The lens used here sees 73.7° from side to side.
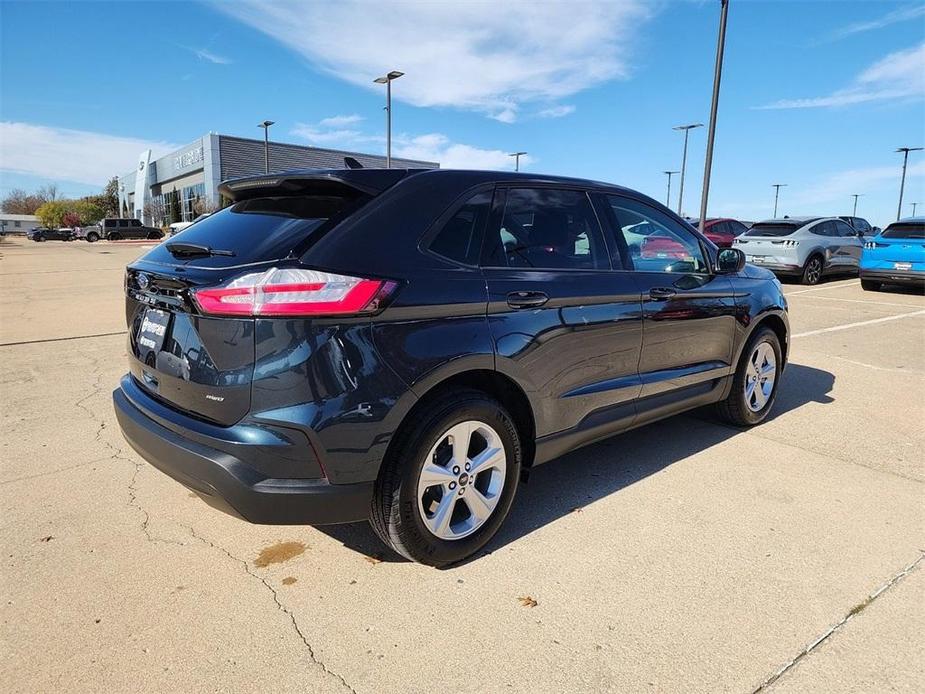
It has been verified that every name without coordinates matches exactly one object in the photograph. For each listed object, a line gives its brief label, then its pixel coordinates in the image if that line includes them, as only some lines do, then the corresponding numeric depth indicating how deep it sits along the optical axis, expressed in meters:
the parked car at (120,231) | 52.75
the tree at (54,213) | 93.11
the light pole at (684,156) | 36.94
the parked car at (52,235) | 56.69
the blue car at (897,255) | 12.43
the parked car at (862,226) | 19.68
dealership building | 57.56
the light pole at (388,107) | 24.61
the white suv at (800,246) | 14.57
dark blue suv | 2.22
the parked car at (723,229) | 20.27
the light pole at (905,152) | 44.36
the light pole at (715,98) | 14.99
